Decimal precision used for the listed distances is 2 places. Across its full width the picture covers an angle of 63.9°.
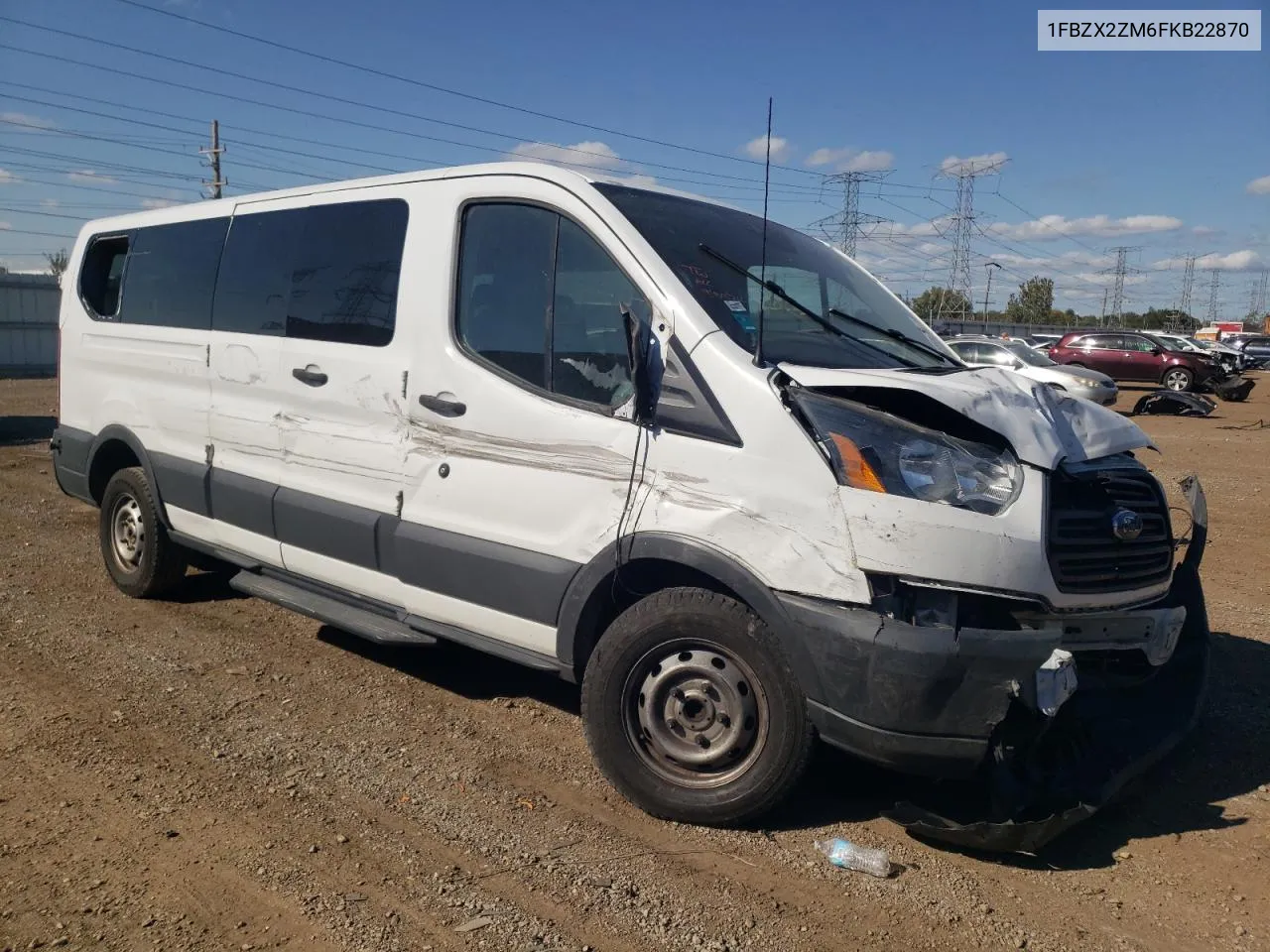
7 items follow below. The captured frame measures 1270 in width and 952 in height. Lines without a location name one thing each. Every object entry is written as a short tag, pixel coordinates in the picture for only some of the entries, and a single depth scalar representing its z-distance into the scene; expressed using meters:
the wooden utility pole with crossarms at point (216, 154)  43.16
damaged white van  3.17
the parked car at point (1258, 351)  47.94
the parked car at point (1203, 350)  29.61
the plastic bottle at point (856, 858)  3.36
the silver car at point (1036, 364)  21.25
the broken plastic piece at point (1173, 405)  21.38
